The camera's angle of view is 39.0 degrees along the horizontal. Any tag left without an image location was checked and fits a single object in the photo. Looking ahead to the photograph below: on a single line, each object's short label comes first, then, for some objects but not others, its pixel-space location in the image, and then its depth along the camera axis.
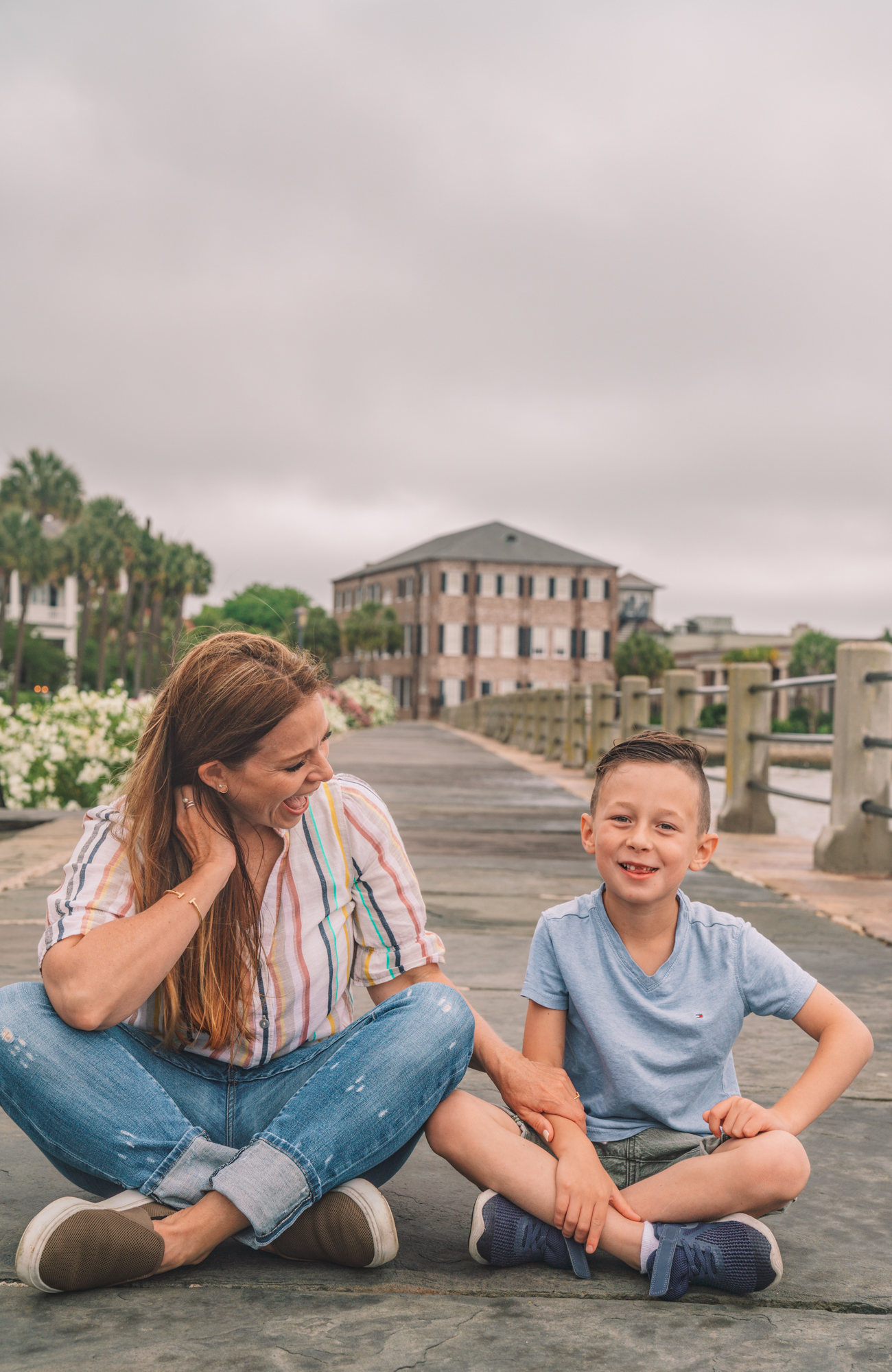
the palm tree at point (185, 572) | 55.53
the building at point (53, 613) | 69.94
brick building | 73.38
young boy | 1.88
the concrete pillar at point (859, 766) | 6.41
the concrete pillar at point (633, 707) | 12.69
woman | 1.90
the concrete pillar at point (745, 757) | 8.46
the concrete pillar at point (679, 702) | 10.34
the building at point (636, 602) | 97.88
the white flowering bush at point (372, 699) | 34.34
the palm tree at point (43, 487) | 57.59
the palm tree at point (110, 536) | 52.78
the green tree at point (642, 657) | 82.12
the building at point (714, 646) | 99.25
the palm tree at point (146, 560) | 54.12
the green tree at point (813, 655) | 78.19
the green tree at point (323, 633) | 87.33
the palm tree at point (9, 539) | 53.28
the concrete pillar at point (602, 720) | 14.60
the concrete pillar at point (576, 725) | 16.83
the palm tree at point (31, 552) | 53.06
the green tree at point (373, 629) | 77.75
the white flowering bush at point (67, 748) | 8.83
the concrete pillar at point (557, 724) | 18.52
